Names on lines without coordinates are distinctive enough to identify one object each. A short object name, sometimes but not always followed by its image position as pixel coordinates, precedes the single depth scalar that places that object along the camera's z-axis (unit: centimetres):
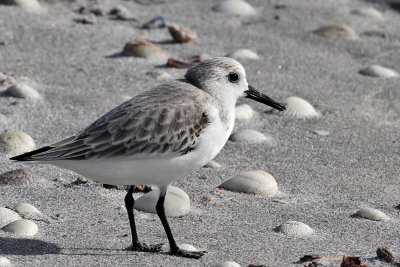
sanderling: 943
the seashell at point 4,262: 871
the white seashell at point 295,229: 1014
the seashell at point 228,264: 893
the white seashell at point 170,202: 1066
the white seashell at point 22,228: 972
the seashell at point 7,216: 1000
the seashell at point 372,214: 1063
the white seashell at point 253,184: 1131
